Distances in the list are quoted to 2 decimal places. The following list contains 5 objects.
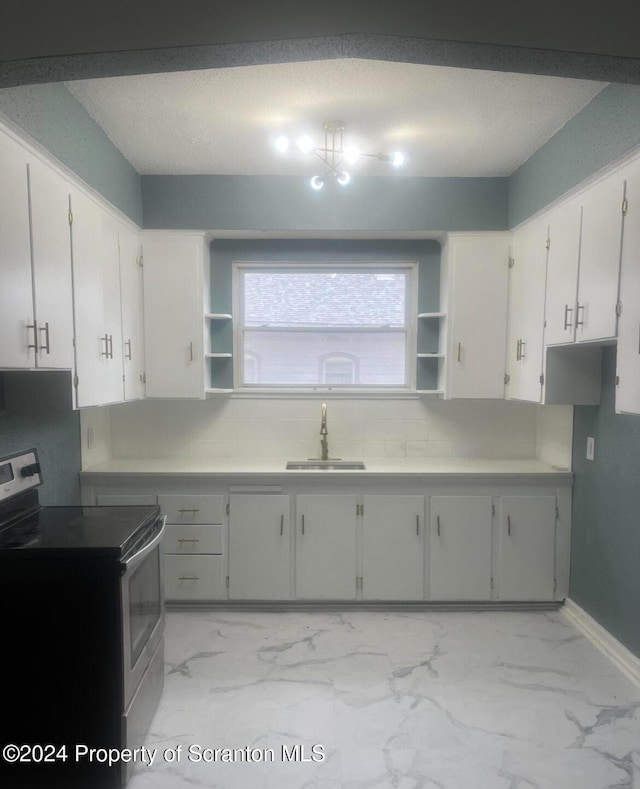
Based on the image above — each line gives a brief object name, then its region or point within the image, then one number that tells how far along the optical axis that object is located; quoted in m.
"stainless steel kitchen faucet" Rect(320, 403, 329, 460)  3.20
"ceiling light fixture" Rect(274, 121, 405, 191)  2.21
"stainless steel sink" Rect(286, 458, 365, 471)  3.09
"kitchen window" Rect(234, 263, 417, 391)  3.29
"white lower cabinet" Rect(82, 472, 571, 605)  2.80
